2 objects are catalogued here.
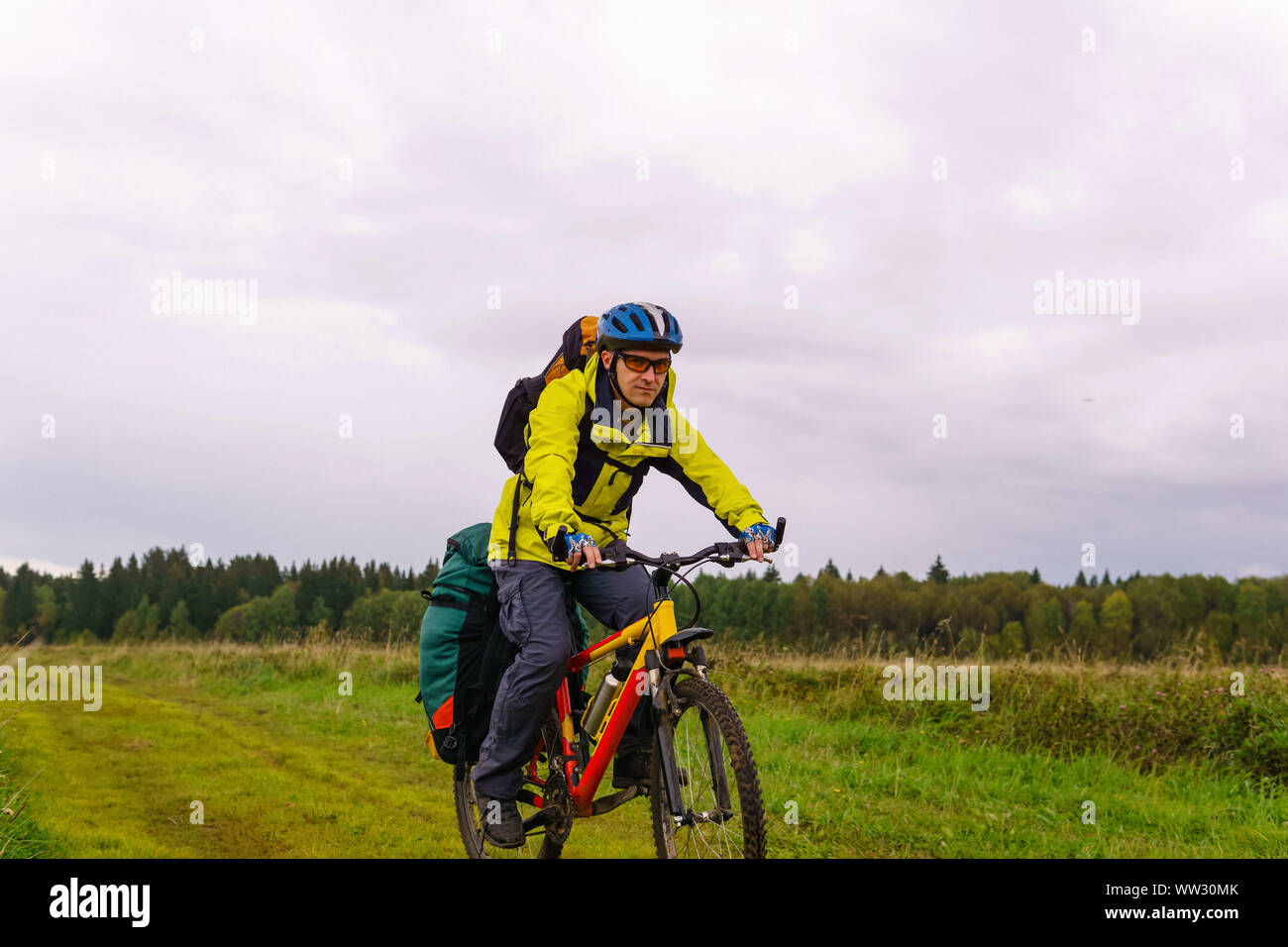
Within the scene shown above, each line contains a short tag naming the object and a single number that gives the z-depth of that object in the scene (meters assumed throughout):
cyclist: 4.62
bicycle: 4.02
